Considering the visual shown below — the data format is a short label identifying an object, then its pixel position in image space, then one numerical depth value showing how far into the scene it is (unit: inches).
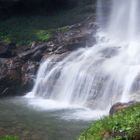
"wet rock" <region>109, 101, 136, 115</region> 488.4
